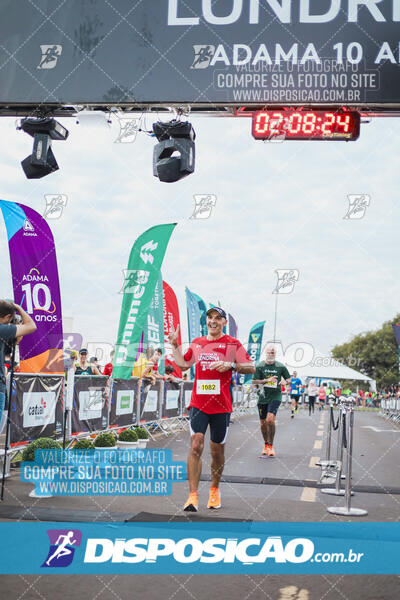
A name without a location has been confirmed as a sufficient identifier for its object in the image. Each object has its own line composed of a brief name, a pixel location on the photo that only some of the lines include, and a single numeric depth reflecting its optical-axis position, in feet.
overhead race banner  26.66
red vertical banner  67.51
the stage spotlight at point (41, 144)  30.60
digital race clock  28.22
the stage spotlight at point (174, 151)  29.60
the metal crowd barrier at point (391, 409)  101.99
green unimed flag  43.42
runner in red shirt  22.13
